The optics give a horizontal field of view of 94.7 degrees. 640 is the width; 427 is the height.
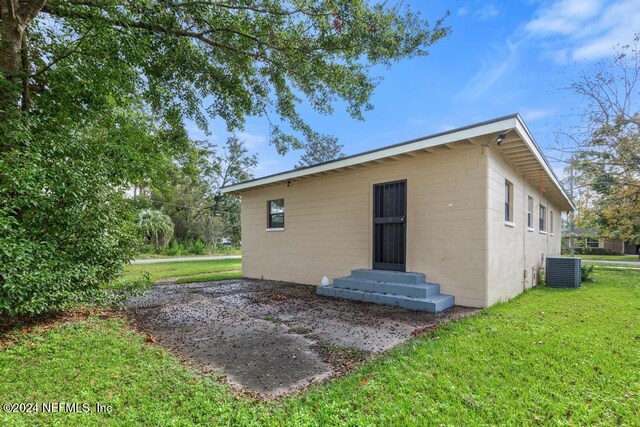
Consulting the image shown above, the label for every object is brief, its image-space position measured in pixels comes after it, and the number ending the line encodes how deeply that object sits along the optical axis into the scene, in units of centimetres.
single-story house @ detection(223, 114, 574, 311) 547
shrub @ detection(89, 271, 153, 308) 448
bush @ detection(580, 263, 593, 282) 932
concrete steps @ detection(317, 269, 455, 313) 538
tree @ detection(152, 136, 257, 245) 2609
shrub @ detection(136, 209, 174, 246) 2052
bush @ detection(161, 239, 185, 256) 2132
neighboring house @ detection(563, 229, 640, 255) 2945
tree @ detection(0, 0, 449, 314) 373
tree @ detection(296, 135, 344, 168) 3244
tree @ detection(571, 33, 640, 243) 1109
